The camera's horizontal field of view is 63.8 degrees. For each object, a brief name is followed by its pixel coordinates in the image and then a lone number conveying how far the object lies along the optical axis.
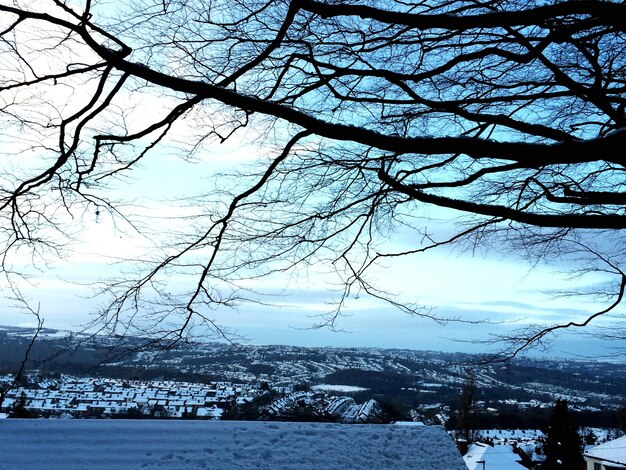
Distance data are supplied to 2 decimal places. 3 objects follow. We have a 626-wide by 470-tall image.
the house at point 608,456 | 23.41
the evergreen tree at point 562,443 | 27.70
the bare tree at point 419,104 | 3.59
